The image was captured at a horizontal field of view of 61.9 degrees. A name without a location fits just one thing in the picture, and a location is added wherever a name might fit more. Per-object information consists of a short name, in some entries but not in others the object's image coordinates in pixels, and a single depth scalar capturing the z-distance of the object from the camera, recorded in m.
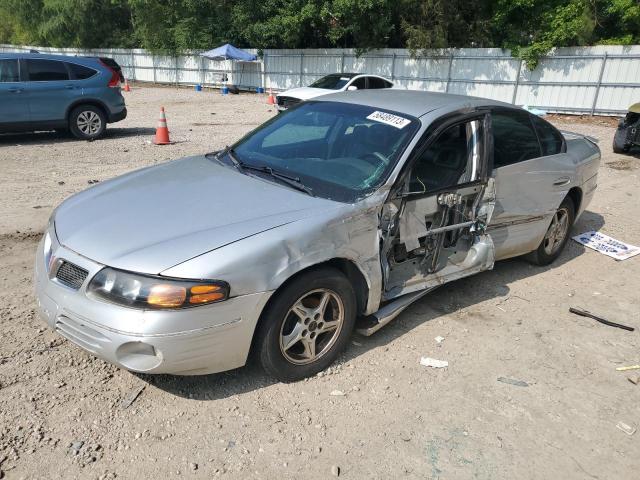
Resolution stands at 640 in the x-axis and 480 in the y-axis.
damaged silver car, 2.69
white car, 15.98
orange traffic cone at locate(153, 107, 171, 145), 10.87
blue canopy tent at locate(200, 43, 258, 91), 26.89
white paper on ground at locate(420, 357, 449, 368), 3.54
